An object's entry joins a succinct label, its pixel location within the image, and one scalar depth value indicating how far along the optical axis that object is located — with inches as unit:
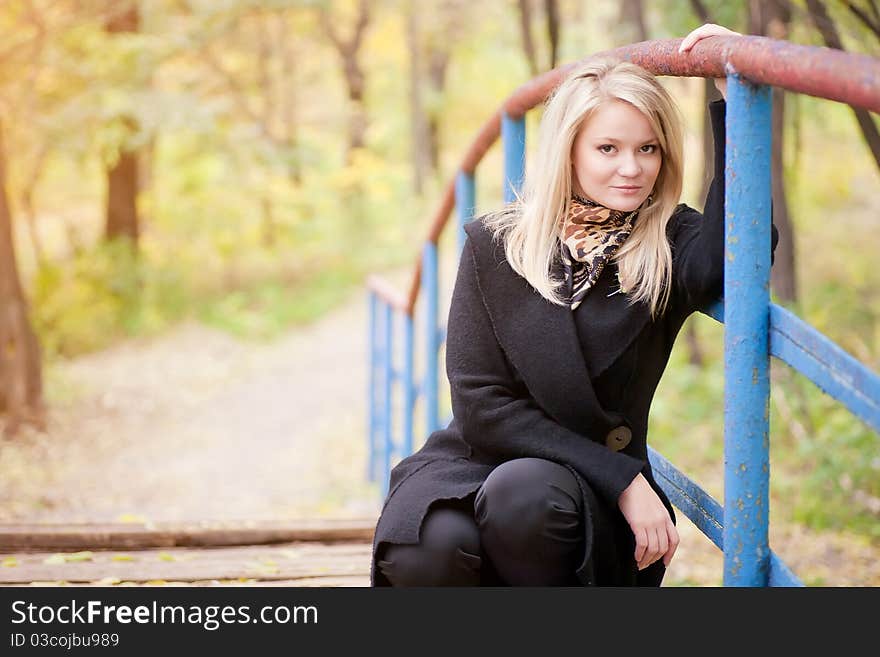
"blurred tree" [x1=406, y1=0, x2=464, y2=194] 601.3
